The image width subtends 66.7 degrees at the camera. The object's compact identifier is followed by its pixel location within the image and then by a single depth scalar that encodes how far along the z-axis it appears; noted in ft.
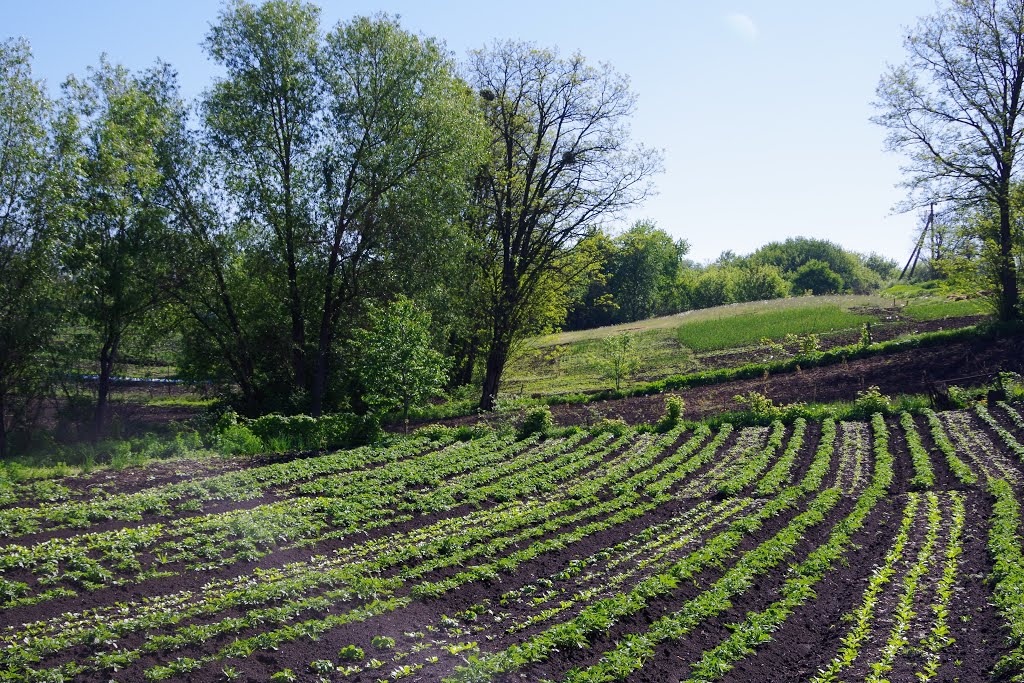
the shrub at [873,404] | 93.08
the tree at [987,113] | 129.08
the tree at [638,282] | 332.39
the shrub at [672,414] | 90.27
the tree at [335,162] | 91.81
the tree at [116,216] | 81.61
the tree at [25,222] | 71.77
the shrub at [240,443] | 68.95
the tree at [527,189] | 116.26
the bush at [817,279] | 400.06
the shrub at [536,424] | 83.71
